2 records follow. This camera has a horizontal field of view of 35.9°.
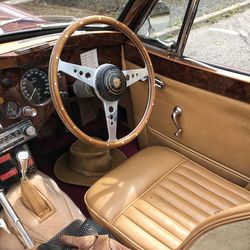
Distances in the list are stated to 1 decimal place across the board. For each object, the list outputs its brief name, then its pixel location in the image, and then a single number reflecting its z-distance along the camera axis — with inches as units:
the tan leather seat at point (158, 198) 57.8
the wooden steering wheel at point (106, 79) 57.4
